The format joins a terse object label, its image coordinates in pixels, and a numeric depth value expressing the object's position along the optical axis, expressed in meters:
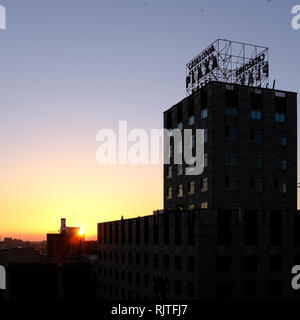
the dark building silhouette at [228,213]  63.06
